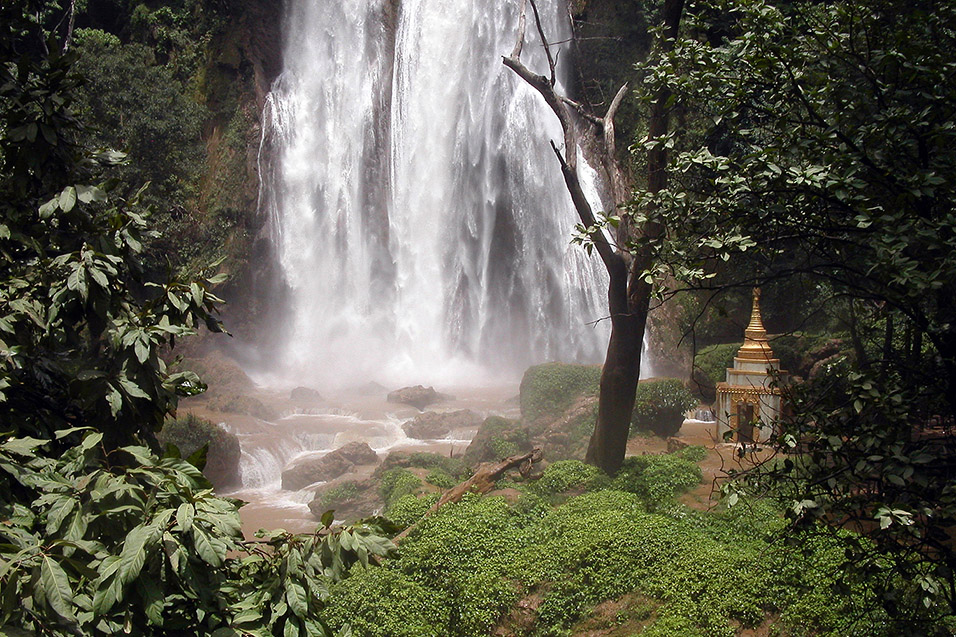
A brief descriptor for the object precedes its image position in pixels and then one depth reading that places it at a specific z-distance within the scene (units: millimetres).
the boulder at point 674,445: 12070
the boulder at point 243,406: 18422
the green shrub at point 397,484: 10162
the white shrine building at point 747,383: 11922
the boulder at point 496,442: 13016
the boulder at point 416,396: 19406
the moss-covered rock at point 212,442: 14344
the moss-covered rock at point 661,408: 13773
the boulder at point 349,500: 11836
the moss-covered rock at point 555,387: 15359
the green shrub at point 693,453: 10961
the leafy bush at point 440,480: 10433
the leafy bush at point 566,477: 9242
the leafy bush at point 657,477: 8812
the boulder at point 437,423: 16766
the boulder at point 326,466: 14539
